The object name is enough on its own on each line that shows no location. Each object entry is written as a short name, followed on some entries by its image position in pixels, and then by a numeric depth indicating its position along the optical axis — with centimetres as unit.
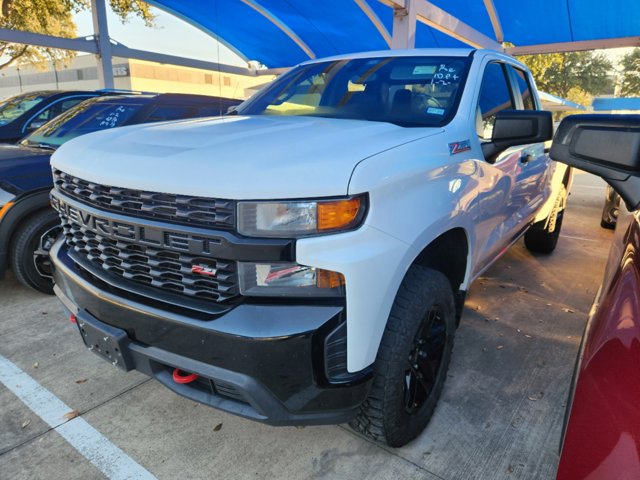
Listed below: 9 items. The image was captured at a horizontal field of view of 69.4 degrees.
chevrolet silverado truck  157
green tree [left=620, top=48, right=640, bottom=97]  4156
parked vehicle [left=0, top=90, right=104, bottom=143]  695
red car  89
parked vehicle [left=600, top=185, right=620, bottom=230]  635
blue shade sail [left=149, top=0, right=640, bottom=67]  1016
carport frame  798
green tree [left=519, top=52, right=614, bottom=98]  3662
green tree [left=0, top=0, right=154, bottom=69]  1483
